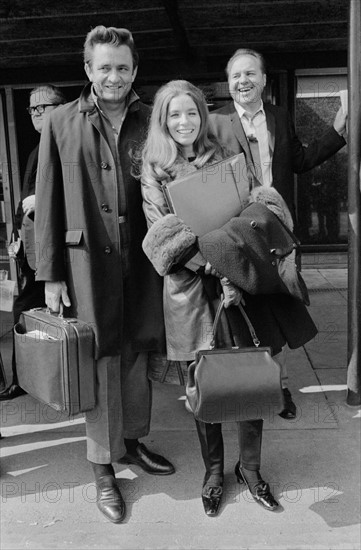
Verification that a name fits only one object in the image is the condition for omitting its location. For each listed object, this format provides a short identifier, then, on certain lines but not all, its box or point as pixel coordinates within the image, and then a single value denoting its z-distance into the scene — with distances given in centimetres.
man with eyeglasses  345
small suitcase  241
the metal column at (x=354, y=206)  334
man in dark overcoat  254
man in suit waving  312
